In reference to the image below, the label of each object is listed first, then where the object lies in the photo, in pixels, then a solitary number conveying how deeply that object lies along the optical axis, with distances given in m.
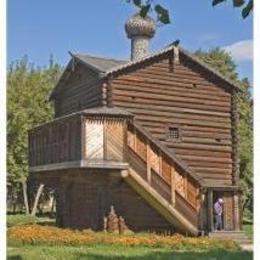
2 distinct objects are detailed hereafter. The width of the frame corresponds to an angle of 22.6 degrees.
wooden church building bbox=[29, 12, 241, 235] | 19.48
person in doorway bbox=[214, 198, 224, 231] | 22.76
